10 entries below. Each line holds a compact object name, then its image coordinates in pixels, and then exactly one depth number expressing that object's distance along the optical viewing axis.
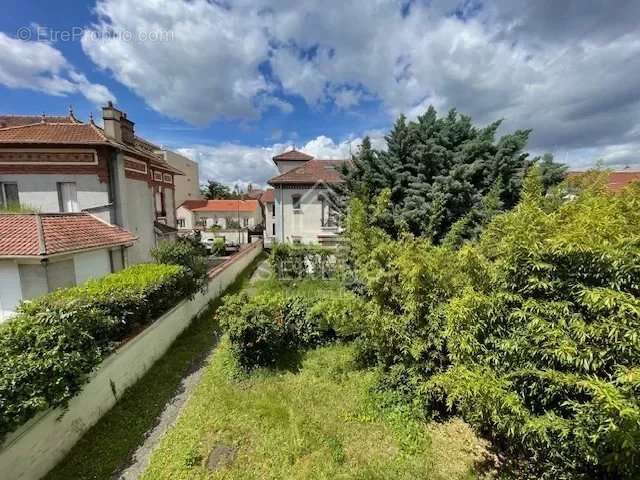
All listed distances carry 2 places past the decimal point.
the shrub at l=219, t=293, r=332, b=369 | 6.51
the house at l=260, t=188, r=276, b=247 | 28.62
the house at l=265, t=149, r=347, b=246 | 17.61
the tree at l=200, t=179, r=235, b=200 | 63.34
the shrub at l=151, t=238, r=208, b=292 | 10.46
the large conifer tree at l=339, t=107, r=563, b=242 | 8.59
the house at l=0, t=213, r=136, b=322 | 8.09
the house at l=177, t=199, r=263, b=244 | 39.66
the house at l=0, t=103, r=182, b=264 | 12.71
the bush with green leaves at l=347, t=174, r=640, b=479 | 2.69
